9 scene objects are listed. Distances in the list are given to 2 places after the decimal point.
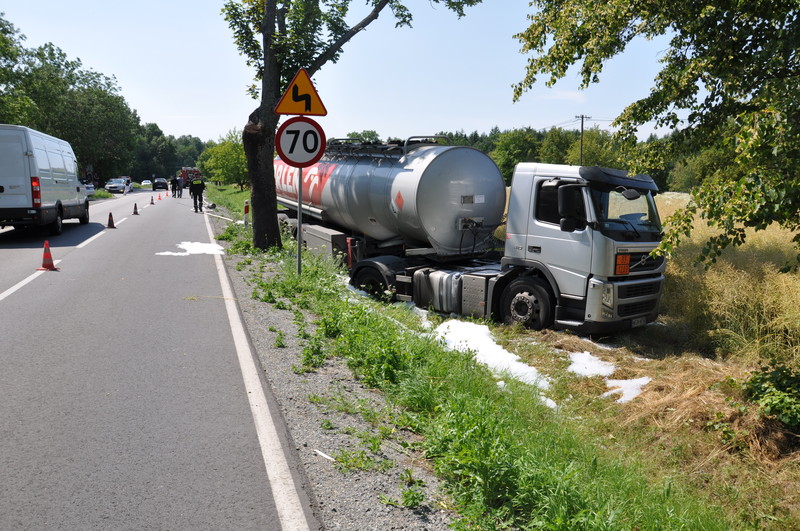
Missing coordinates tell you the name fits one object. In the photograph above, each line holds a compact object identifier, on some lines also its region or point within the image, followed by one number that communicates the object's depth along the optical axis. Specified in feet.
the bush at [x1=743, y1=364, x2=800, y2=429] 16.24
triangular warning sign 29.94
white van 47.85
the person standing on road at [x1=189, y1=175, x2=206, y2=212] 95.61
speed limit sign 30.01
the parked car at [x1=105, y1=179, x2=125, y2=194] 218.38
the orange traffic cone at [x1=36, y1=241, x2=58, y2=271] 36.60
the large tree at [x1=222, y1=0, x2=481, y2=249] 45.50
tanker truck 26.45
